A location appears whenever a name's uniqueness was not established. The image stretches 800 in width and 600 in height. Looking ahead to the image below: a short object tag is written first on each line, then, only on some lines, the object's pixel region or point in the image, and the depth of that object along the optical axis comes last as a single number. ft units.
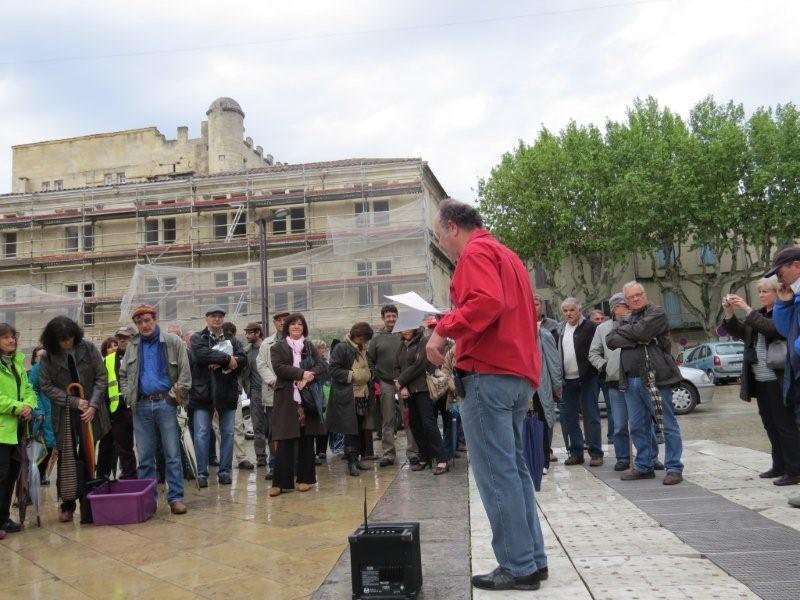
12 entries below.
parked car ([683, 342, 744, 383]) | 77.25
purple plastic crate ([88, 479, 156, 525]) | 19.45
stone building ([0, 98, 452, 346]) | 101.30
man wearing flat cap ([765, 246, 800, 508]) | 16.61
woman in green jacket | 19.34
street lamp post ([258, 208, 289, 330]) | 68.28
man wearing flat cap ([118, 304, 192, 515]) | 21.04
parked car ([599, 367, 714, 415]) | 48.62
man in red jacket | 11.44
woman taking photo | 20.08
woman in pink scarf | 23.71
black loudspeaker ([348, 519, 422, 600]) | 11.23
